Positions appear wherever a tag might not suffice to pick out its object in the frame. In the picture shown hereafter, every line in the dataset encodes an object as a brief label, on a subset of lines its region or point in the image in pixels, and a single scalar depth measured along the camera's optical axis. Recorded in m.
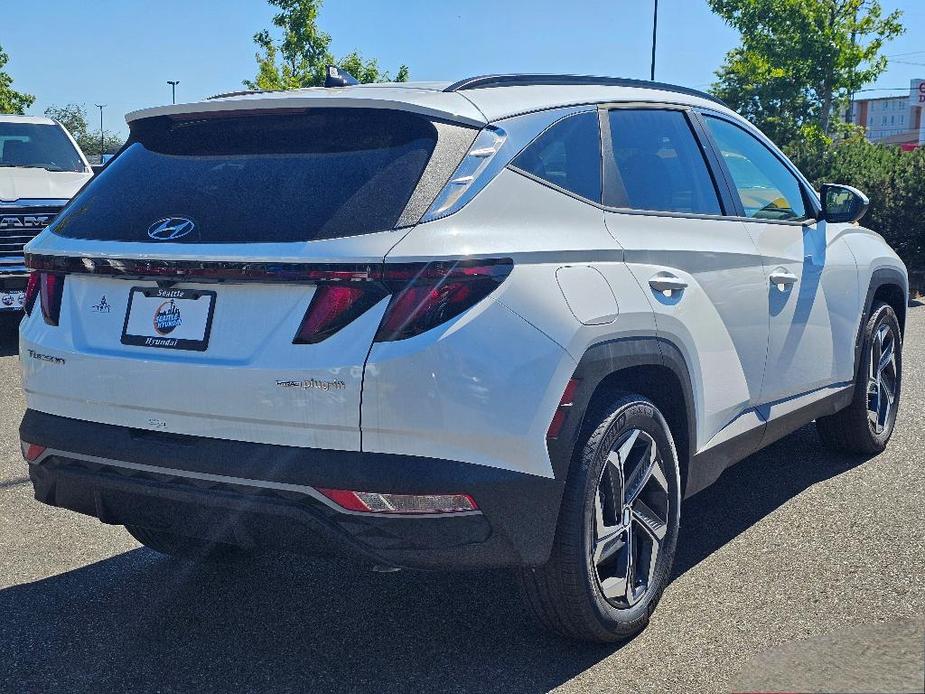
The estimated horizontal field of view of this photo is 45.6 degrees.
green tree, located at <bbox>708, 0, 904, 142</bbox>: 30.42
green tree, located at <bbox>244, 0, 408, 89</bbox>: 27.34
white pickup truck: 9.49
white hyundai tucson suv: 2.86
